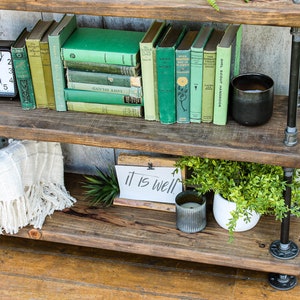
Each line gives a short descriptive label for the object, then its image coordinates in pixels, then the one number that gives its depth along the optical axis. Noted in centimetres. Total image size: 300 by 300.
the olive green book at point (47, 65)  223
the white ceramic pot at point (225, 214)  237
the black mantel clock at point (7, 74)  231
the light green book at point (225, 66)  211
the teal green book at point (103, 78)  221
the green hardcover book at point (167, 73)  214
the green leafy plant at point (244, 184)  222
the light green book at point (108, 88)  223
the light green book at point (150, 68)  215
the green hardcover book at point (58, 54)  220
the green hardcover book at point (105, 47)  218
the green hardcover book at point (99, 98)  225
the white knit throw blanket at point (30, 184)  242
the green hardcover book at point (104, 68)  220
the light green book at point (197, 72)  214
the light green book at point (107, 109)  226
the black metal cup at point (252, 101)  216
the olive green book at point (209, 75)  213
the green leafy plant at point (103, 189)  255
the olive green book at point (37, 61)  223
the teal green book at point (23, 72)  224
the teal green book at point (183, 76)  214
